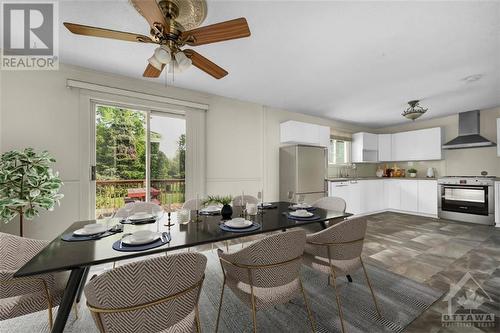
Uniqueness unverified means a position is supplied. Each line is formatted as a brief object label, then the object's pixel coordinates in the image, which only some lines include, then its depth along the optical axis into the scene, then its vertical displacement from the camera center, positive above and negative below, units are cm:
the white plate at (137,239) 117 -41
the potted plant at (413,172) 561 -14
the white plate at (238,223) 151 -41
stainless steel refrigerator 410 -8
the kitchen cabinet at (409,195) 509 -69
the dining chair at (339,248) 142 -58
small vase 182 -39
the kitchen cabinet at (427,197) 477 -69
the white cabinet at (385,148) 585 +53
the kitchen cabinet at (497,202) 394 -68
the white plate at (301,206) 220 -41
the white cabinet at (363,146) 559 +59
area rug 152 -115
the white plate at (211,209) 206 -42
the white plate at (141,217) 174 -42
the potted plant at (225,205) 182 -33
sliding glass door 294 +16
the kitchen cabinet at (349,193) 459 -58
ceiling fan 128 +87
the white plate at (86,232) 136 -42
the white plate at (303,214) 184 -42
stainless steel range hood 447 +72
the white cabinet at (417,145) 506 +57
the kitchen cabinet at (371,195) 510 -71
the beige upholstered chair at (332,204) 217 -40
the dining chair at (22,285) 111 -67
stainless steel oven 407 -67
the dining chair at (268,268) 112 -57
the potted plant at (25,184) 198 -15
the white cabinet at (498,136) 416 +60
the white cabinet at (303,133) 439 +74
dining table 97 -44
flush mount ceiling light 358 +95
